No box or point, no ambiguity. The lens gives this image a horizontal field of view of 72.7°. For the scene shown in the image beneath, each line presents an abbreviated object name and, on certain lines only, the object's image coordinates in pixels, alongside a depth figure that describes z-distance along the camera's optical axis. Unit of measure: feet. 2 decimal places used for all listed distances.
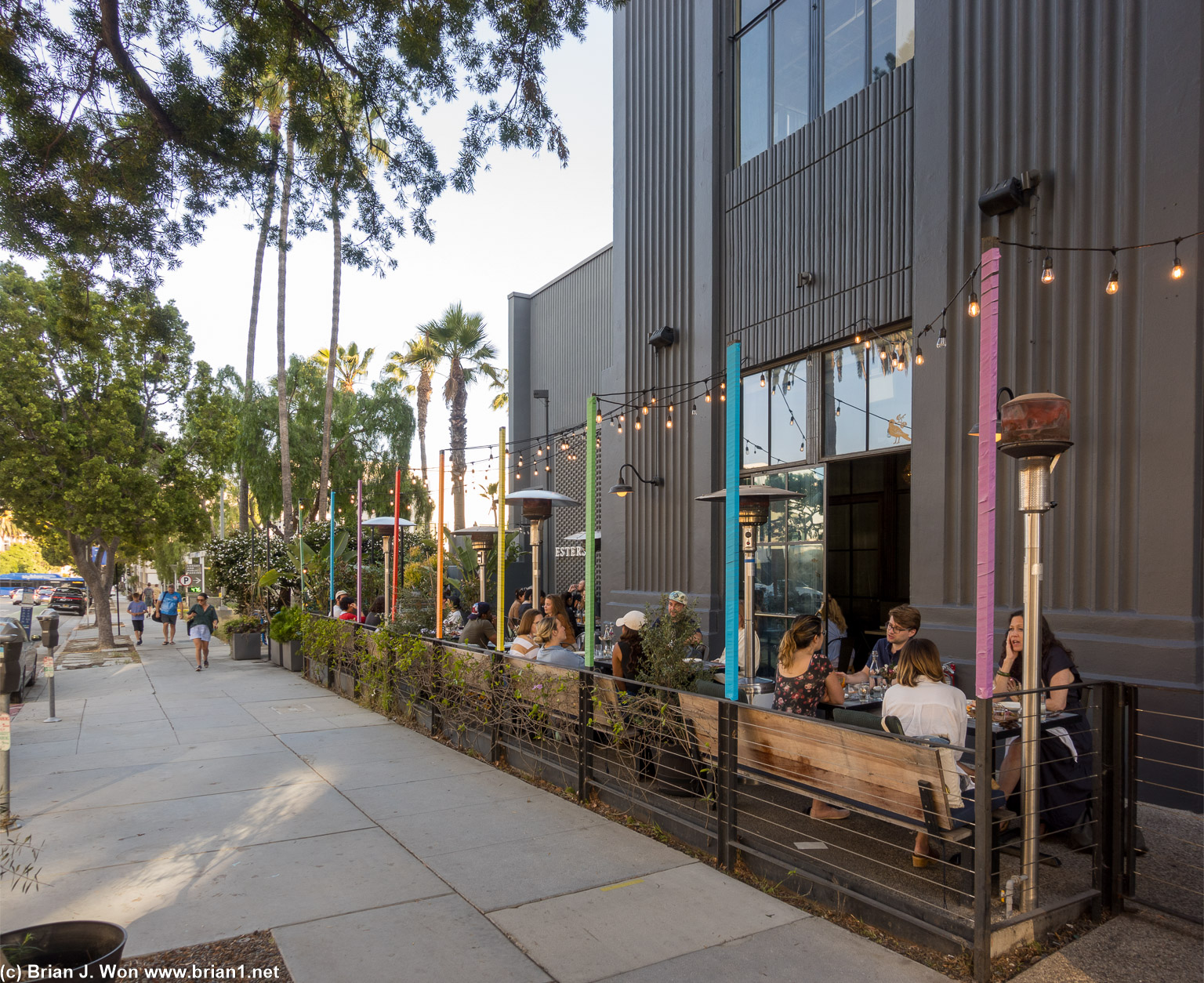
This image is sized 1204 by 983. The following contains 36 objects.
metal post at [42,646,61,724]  28.36
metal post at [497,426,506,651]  24.73
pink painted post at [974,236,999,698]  11.59
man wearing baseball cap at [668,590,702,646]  22.45
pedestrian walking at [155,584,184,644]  70.18
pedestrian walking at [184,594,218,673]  51.24
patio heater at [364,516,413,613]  44.88
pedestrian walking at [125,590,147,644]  71.20
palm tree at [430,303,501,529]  100.32
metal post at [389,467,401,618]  33.13
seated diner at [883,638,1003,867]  15.01
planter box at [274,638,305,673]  49.24
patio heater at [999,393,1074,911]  13.33
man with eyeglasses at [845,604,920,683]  20.94
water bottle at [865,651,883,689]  22.08
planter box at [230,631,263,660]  56.59
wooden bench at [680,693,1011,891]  12.11
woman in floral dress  17.56
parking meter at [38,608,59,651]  34.00
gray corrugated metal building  20.86
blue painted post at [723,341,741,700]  15.79
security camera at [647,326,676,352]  42.57
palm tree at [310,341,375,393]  124.57
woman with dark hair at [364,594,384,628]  40.39
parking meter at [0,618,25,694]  33.68
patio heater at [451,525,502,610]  29.86
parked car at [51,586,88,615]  131.54
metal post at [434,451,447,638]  29.08
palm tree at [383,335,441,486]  102.42
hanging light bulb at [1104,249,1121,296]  20.63
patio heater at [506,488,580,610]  25.41
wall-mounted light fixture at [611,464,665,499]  43.45
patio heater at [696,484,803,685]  18.48
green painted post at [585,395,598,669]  20.74
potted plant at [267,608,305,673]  49.37
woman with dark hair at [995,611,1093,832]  15.35
